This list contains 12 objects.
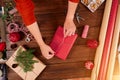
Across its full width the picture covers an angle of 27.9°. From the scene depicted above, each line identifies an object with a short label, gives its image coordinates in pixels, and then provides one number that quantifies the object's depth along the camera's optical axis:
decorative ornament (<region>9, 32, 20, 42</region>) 1.61
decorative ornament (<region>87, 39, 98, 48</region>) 1.64
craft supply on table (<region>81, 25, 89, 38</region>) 1.67
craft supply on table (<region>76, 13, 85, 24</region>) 1.69
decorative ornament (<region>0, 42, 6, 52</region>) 1.62
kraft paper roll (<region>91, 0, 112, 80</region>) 1.63
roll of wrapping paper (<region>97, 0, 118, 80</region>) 1.61
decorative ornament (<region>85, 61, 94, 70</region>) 1.64
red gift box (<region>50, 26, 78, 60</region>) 1.64
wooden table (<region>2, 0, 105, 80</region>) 1.66
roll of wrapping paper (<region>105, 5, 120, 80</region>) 1.62
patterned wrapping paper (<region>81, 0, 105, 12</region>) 1.70
